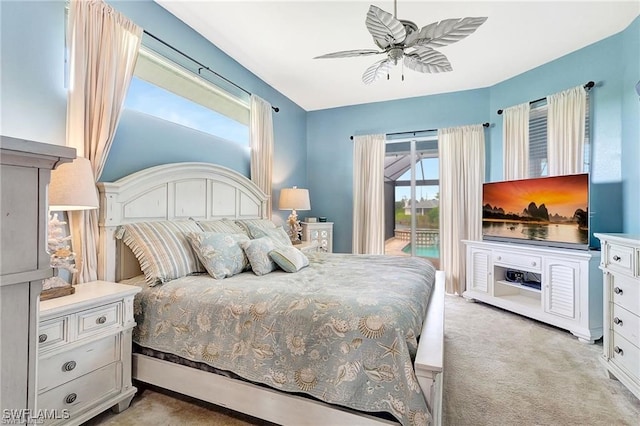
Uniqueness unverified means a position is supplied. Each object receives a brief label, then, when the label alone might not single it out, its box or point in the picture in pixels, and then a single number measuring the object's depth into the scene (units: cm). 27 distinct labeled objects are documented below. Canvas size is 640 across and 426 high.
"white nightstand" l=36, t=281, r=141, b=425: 142
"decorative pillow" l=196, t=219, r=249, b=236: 263
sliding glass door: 461
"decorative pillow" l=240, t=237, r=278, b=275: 221
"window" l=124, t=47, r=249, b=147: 245
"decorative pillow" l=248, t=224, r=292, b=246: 290
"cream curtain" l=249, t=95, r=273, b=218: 366
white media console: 281
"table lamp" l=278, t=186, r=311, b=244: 396
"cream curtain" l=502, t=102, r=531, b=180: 376
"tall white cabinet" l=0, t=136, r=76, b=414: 52
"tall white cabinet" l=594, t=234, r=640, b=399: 184
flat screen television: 300
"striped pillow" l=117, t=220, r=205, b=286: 196
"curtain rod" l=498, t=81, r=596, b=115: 311
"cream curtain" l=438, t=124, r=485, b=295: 418
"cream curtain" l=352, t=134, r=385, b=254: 473
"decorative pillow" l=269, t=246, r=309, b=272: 229
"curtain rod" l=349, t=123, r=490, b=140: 449
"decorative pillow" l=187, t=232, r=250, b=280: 208
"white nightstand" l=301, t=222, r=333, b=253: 448
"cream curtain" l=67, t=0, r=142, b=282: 191
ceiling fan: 176
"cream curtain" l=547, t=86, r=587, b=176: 321
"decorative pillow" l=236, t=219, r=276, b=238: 298
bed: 131
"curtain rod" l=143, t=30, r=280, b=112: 247
